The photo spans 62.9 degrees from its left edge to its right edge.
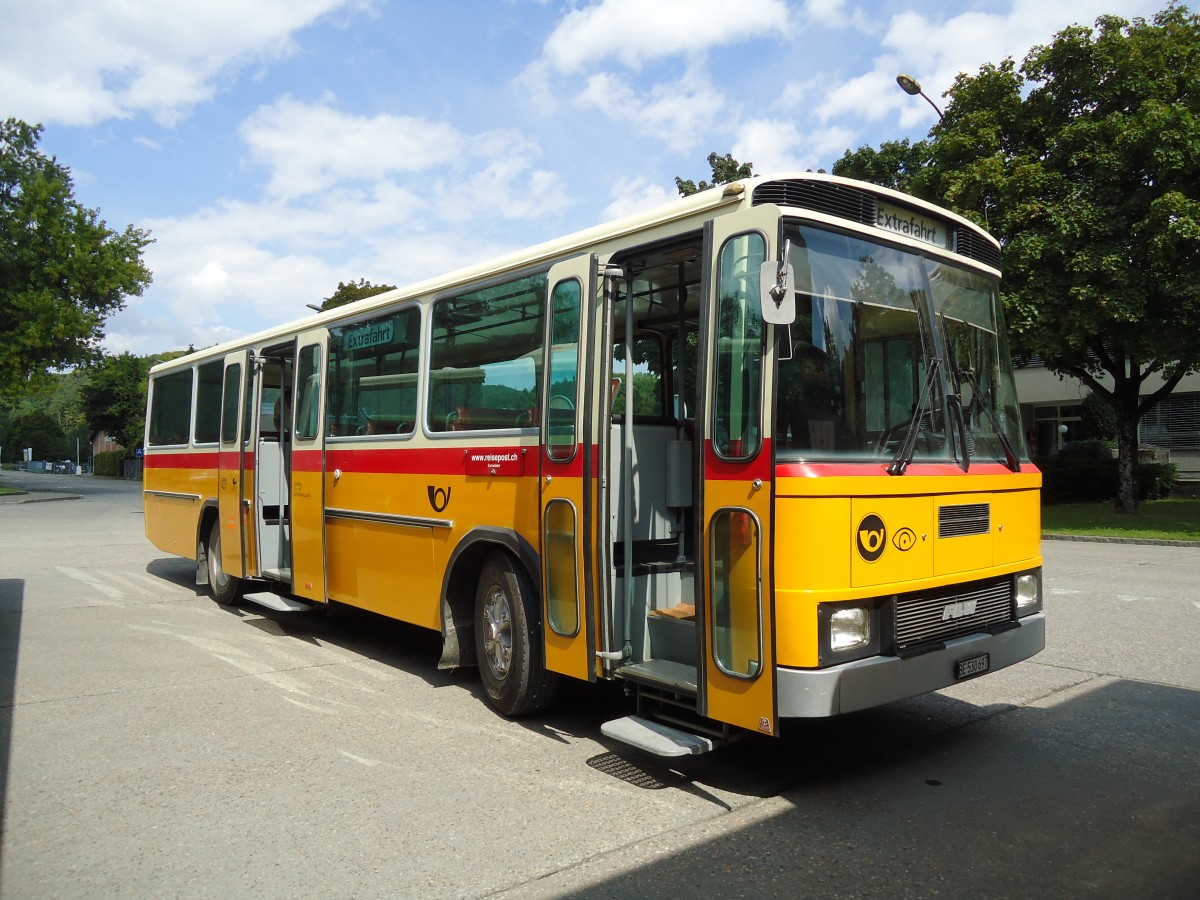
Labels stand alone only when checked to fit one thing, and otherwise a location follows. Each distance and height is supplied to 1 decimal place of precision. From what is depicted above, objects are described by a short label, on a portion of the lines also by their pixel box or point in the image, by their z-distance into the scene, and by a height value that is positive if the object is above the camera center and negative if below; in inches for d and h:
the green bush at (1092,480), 1071.6 +7.1
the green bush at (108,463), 3021.4 +39.9
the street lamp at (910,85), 756.6 +310.5
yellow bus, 172.6 +3.6
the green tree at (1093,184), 685.3 +228.4
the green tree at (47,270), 1337.4 +289.0
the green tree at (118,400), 2950.3 +232.9
